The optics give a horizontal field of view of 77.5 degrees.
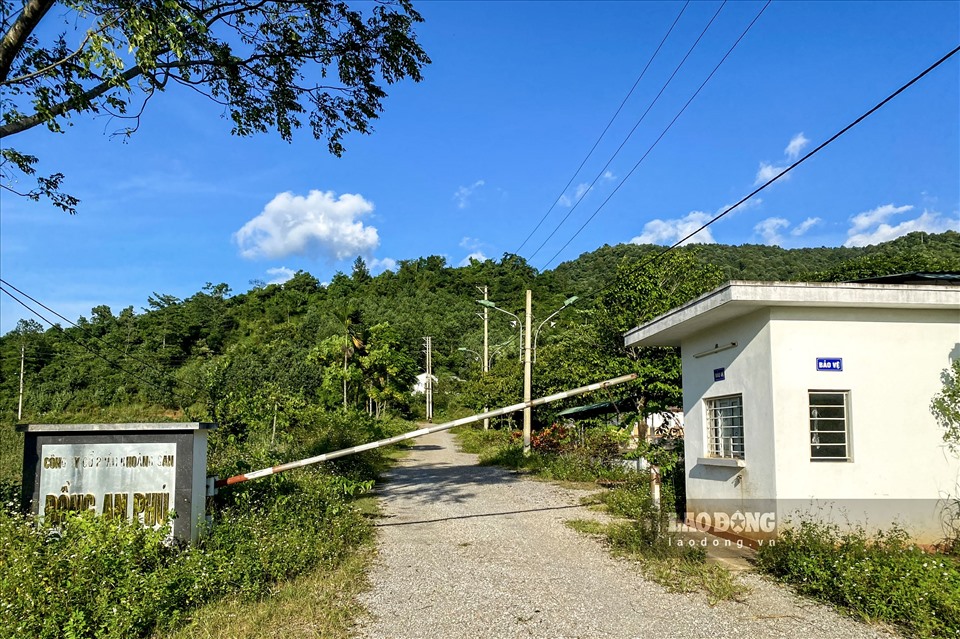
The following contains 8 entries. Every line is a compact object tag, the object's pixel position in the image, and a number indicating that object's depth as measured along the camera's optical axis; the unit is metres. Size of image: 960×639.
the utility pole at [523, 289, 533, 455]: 19.16
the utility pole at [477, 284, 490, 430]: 32.24
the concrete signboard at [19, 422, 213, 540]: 6.61
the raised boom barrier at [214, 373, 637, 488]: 8.05
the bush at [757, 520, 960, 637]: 4.87
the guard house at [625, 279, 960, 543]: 7.11
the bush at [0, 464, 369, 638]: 4.47
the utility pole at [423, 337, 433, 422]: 53.56
